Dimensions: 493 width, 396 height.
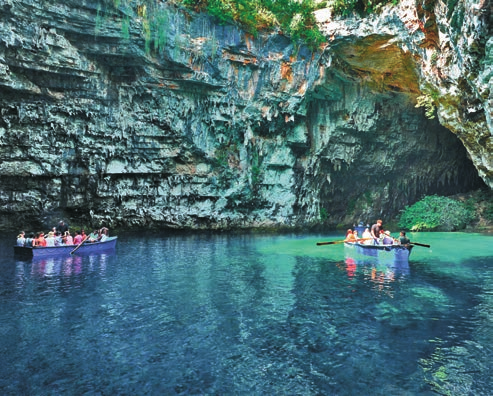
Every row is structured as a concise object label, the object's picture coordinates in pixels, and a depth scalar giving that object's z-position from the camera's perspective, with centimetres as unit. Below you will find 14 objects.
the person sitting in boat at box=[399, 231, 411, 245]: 1734
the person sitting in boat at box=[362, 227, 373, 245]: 2032
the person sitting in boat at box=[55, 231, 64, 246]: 1927
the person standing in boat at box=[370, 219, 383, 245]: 1986
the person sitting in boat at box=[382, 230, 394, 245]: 1855
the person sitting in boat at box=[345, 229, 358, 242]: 2163
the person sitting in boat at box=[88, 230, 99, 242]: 2089
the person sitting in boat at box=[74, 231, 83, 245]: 2075
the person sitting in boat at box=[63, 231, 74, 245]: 2019
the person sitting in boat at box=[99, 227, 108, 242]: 2091
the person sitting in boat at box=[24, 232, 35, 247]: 1856
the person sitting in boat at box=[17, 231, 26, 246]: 1886
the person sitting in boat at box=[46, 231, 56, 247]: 1898
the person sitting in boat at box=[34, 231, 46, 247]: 1886
